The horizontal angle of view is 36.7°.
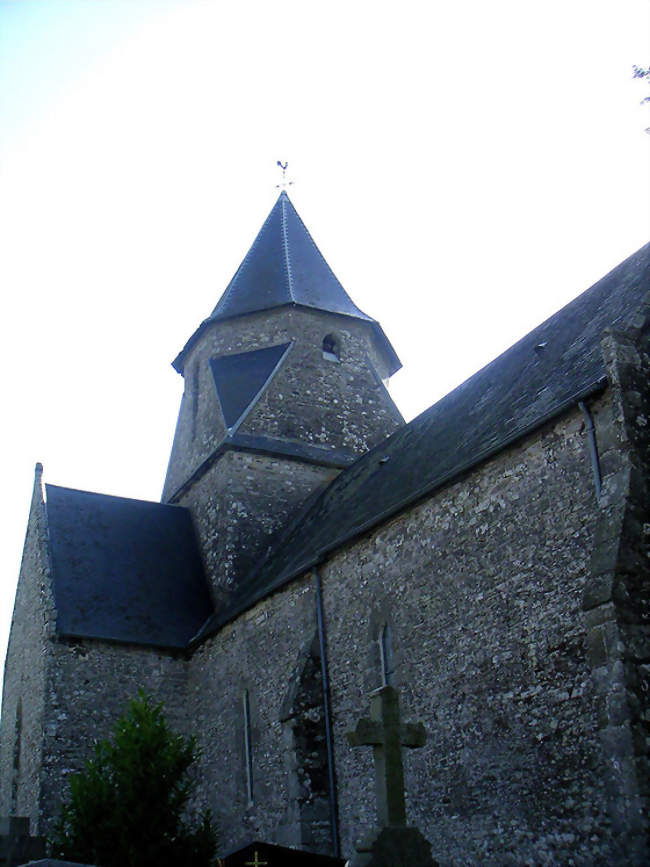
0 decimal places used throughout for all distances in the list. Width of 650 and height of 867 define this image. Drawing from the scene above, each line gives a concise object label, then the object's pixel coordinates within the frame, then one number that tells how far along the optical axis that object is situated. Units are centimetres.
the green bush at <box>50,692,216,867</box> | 1255
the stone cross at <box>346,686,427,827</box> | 880
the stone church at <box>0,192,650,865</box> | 1023
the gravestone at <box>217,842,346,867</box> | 859
